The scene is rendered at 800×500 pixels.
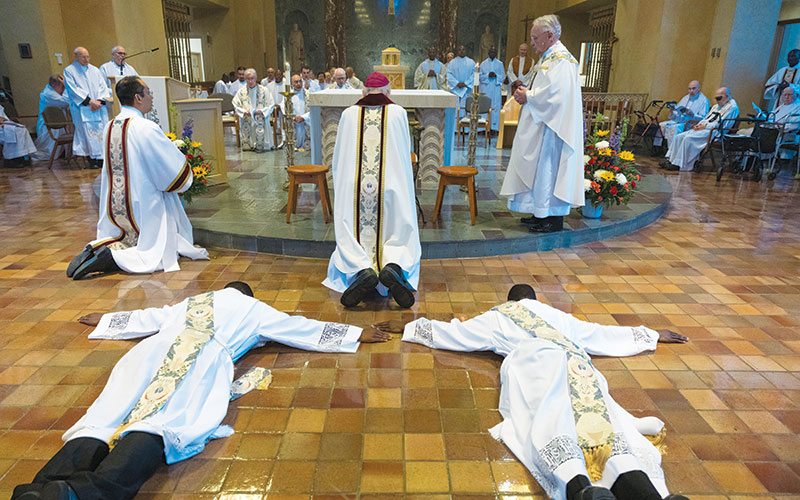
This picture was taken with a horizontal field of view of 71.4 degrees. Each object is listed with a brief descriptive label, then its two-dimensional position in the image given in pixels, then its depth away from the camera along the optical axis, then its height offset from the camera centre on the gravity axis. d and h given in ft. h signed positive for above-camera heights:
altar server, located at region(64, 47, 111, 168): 30.09 -1.74
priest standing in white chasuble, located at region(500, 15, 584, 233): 15.83 -1.66
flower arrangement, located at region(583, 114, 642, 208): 17.89 -2.77
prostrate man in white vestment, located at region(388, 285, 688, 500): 6.43 -4.18
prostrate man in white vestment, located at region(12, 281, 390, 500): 6.22 -4.13
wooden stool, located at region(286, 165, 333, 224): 16.53 -2.83
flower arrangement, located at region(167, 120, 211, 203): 16.97 -2.55
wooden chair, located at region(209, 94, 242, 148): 34.55 -2.44
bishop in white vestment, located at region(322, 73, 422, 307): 12.89 -2.50
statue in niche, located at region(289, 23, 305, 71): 60.39 +3.42
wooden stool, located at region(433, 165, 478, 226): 16.71 -2.83
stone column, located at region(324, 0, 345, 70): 56.65 +4.38
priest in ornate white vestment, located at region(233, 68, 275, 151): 32.12 -1.88
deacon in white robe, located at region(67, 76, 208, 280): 14.07 -3.03
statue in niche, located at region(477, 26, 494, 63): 60.80 +4.27
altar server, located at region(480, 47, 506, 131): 44.34 +0.14
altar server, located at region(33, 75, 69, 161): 31.74 -1.16
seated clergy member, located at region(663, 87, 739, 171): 30.55 -2.61
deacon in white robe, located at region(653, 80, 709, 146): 33.68 -1.48
